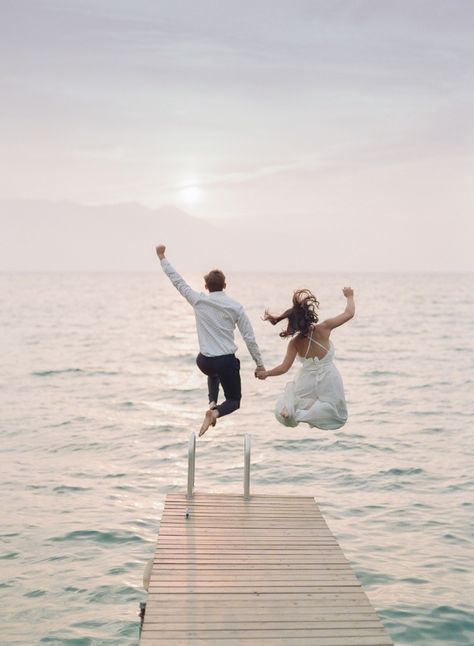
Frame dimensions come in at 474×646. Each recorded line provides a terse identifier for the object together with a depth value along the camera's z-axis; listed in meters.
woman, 10.20
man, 10.27
